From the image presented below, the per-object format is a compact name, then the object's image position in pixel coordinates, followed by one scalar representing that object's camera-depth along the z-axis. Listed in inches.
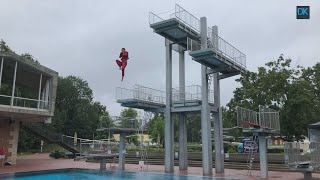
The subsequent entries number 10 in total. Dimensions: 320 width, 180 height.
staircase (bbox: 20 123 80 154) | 1309.1
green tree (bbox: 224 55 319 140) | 1068.5
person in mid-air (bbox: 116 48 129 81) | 866.1
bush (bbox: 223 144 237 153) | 1162.4
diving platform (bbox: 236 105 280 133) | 704.4
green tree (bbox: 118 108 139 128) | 958.4
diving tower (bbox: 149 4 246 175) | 783.1
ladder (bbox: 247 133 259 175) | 785.2
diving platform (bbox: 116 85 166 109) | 850.8
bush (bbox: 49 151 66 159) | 1481.3
